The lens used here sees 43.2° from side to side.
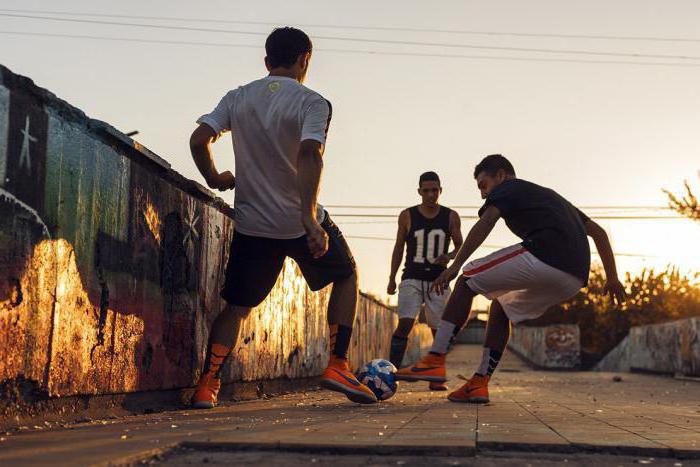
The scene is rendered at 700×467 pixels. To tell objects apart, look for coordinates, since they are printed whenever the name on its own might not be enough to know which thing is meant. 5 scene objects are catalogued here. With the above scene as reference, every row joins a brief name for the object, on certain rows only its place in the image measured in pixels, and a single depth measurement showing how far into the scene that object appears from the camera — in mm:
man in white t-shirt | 5227
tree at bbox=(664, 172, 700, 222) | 31703
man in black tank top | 9484
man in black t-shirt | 6176
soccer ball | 6336
